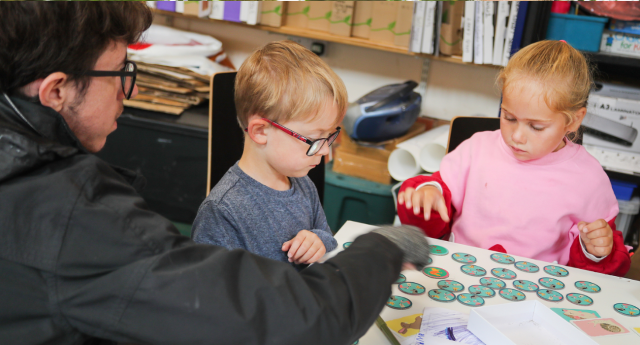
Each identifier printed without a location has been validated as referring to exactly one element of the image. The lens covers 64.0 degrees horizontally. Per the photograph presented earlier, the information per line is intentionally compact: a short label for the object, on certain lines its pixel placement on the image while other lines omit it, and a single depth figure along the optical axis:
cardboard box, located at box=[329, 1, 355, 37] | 2.56
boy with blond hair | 1.06
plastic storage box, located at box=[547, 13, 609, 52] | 2.06
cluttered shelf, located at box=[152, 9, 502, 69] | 2.43
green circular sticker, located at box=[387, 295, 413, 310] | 0.90
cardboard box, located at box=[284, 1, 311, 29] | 2.67
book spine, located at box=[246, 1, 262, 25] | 2.61
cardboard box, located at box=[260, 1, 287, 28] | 2.63
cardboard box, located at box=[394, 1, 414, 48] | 2.40
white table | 0.86
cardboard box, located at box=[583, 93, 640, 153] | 2.07
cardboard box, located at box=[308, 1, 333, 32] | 2.62
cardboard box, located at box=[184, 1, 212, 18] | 2.66
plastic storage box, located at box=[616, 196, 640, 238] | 2.15
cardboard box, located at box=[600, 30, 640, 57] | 2.06
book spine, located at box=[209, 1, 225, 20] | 2.67
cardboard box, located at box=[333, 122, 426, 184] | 2.44
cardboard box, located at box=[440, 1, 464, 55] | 2.33
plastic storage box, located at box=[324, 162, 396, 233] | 2.39
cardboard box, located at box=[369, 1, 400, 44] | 2.49
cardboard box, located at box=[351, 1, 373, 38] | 2.55
